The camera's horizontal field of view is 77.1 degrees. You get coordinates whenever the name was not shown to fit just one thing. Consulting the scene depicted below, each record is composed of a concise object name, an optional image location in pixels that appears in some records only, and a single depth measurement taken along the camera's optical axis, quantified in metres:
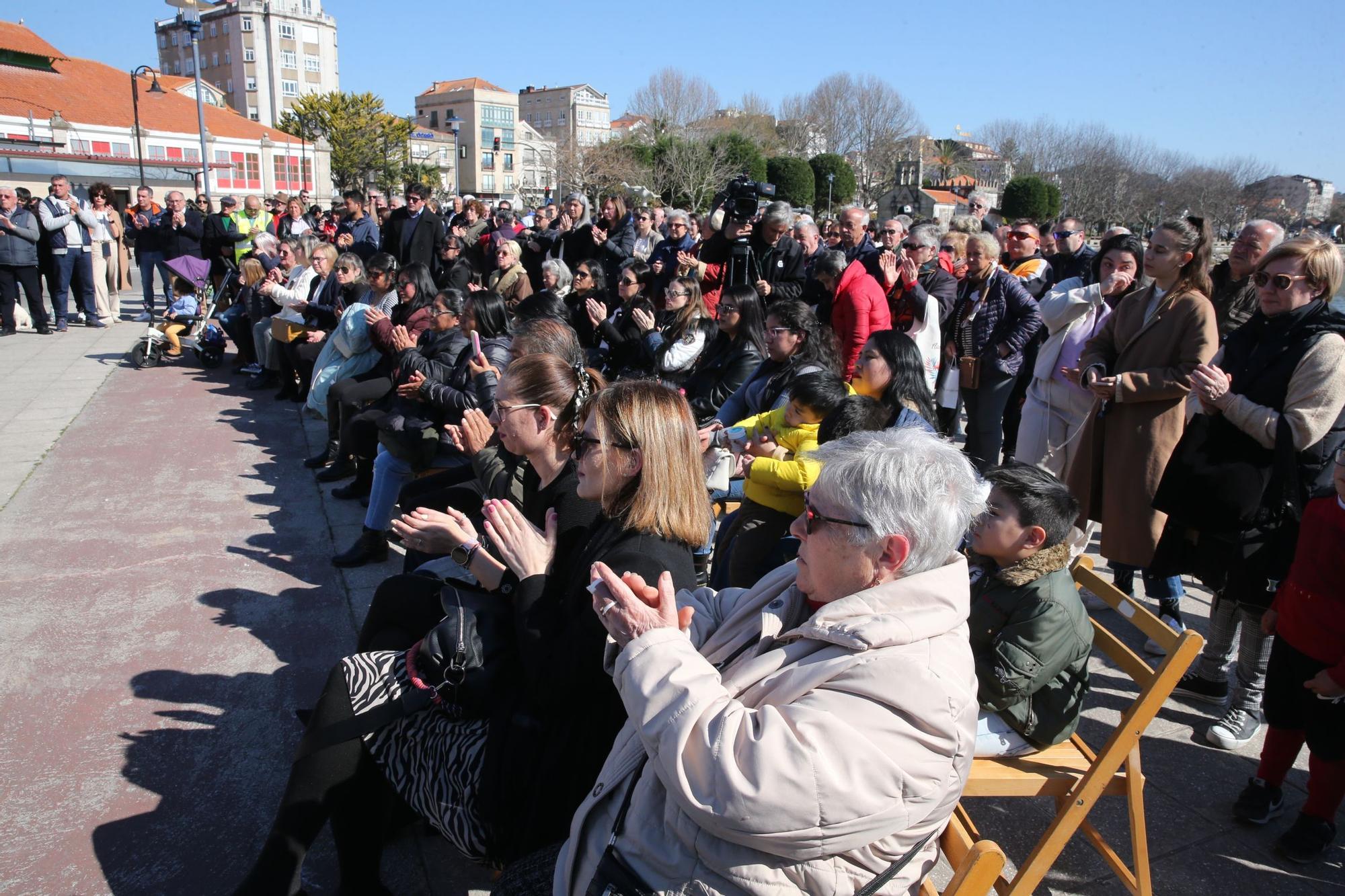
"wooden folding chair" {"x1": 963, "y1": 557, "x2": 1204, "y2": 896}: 2.10
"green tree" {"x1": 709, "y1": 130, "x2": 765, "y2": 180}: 62.84
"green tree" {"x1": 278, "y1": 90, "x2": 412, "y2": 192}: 58.97
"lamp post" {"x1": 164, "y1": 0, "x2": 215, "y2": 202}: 14.28
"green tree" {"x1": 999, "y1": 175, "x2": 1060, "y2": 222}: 52.72
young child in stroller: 9.67
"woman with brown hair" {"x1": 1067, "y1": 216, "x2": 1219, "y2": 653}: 3.85
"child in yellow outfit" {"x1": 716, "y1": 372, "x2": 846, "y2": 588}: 3.40
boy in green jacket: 2.34
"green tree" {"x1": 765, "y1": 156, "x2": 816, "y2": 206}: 58.42
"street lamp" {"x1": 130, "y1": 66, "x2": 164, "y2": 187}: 17.62
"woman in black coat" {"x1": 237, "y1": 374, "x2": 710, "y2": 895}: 2.08
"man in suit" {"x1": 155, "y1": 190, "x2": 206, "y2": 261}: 12.99
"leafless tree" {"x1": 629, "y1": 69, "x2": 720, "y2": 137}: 72.62
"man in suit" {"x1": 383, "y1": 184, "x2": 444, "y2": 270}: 9.95
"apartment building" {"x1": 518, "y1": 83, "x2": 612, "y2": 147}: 116.75
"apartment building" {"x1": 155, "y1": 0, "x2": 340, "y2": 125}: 81.69
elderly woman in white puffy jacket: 1.43
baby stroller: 9.52
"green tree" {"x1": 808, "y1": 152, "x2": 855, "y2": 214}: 63.03
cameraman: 6.91
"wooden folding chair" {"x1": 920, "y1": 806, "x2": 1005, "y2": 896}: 1.60
